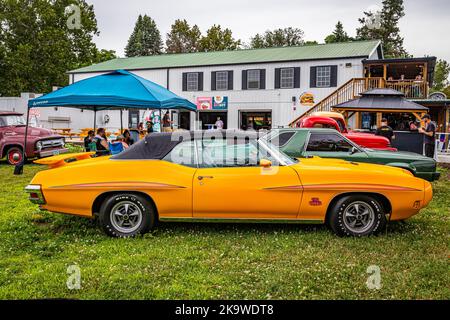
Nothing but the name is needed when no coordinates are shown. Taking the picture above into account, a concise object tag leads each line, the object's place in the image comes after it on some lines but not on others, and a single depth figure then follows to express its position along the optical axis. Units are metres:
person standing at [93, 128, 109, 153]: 10.24
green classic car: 7.92
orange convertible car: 5.24
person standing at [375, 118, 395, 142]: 11.86
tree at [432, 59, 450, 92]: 69.62
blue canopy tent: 9.09
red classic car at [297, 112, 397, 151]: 9.95
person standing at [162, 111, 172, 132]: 15.14
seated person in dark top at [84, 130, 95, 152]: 11.03
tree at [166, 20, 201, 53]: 58.44
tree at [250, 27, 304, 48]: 61.84
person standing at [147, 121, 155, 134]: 13.45
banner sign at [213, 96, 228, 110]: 27.23
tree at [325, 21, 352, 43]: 59.75
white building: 24.44
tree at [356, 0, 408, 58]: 60.19
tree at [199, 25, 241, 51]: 53.22
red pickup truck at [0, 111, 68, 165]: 13.70
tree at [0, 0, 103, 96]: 40.12
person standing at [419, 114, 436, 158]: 12.51
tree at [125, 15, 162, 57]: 65.19
